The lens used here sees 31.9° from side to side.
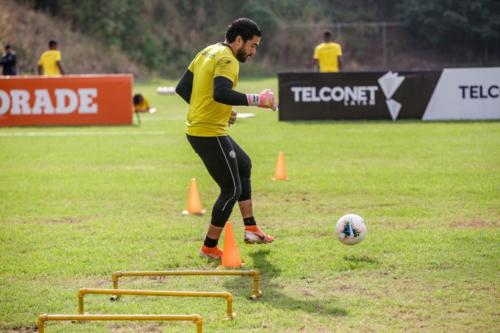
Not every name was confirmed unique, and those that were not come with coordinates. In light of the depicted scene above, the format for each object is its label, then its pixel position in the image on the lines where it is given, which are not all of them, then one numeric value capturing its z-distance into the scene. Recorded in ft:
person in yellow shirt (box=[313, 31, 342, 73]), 83.35
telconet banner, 74.74
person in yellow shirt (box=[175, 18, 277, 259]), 26.91
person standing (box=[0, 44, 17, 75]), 96.43
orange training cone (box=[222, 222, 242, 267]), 26.43
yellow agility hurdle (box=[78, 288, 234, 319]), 19.80
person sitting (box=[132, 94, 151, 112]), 85.97
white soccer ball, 28.19
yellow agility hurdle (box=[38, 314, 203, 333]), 17.51
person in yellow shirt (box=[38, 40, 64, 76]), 86.84
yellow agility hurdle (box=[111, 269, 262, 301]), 22.57
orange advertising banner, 77.25
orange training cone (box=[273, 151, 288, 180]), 45.29
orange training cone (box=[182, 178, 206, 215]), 36.17
